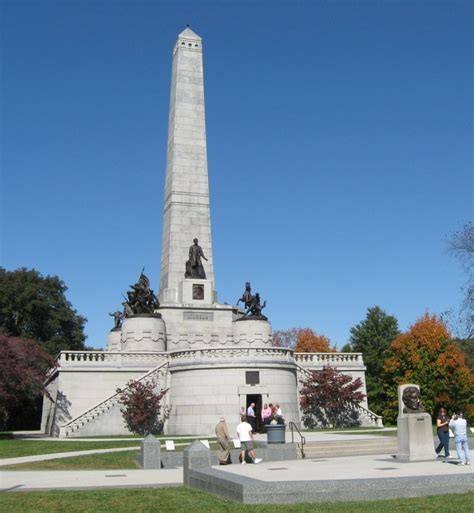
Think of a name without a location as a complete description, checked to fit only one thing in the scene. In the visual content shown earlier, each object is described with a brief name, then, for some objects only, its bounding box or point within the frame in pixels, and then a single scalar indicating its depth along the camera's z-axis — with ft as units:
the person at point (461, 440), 60.75
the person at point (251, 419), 106.01
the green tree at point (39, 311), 219.00
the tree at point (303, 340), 255.50
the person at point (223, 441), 67.62
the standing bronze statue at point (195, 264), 158.51
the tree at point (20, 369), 118.21
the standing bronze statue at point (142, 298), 150.41
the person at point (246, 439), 70.13
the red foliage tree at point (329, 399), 134.00
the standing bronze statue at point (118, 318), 170.07
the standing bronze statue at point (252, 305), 155.53
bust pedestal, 65.62
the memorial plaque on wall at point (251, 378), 123.65
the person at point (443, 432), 70.28
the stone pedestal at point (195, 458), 55.31
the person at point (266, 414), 101.60
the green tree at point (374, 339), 215.92
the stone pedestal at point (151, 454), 70.64
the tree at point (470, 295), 98.63
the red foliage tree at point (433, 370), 176.65
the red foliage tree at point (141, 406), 128.06
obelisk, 162.50
